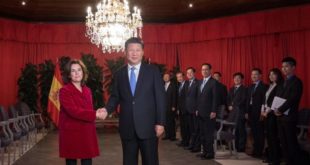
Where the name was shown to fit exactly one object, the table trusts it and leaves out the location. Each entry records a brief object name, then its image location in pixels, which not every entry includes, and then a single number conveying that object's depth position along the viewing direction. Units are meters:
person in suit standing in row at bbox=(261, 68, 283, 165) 5.96
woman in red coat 3.54
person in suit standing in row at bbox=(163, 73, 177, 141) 9.87
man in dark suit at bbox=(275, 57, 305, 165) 5.33
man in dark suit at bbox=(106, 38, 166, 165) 3.50
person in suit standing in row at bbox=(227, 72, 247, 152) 7.67
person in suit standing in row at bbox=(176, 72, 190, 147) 8.58
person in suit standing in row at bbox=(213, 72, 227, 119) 7.97
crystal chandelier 8.29
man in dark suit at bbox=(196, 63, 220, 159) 6.92
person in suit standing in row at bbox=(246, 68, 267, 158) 7.02
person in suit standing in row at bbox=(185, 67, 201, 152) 7.78
